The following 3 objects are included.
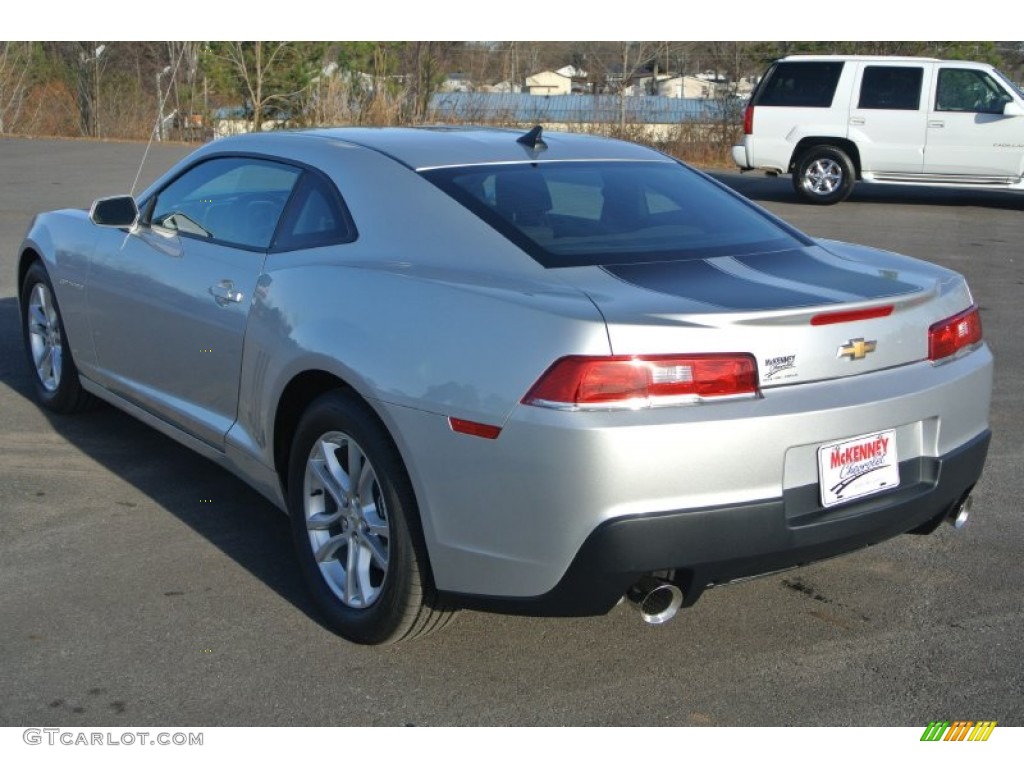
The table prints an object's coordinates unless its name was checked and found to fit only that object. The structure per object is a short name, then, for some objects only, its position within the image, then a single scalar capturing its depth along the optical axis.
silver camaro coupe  3.15
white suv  16.17
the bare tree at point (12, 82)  31.00
